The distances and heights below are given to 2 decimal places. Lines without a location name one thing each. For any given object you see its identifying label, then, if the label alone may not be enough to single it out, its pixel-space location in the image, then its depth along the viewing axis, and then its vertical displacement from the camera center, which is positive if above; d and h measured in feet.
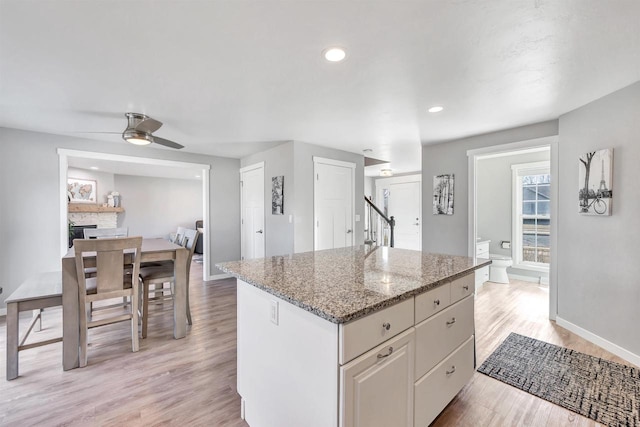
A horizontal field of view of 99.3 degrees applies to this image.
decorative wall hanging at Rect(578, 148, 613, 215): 7.98 +0.86
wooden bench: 6.50 -2.32
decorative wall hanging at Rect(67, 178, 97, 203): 21.08 +1.70
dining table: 7.02 -2.44
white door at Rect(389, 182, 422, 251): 22.75 -0.12
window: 15.16 -0.28
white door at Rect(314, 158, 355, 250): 14.12 +0.41
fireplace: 19.45 -1.44
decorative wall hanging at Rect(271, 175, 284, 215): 13.61 +0.82
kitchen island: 3.38 -1.95
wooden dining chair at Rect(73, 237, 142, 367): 7.09 -1.78
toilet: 14.78 -3.26
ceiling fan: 8.79 +2.72
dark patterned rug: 5.56 -4.07
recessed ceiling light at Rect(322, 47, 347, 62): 5.68 +3.37
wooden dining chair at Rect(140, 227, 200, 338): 8.74 -2.13
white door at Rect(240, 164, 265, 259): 15.25 +0.01
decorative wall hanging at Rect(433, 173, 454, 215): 13.06 +0.81
